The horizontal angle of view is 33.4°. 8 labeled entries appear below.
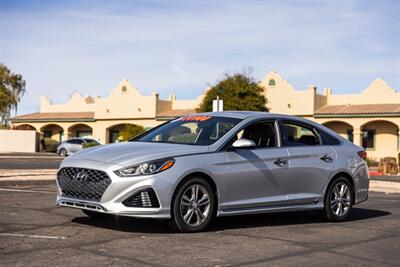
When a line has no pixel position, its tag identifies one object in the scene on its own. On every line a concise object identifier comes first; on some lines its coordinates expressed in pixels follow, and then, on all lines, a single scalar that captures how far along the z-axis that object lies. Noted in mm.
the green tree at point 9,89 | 67500
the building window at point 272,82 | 52900
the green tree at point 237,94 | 47688
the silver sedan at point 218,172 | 8047
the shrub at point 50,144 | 60816
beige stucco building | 48906
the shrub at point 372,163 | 43844
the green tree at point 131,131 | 49188
